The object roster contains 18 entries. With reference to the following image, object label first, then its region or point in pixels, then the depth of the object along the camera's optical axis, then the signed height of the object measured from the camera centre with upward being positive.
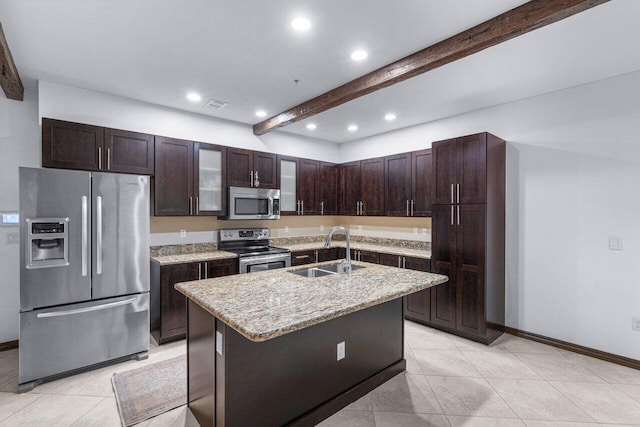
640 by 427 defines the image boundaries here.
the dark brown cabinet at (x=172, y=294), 3.44 -0.92
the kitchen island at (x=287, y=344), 1.77 -0.89
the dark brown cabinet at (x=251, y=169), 4.35 +0.63
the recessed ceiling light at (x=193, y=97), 3.52 +1.33
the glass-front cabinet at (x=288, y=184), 4.95 +0.45
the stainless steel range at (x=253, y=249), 4.05 -0.54
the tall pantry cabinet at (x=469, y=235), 3.46 -0.27
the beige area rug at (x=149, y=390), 2.30 -1.47
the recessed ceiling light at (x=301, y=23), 2.15 +1.33
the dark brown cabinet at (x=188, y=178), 3.76 +0.43
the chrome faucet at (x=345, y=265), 2.74 -0.48
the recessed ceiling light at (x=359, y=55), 2.57 +1.33
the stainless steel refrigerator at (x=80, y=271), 2.61 -0.54
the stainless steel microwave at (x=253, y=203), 4.28 +0.13
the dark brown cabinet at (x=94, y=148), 3.09 +0.68
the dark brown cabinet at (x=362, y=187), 5.01 +0.43
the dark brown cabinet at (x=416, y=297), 4.01 -1.11
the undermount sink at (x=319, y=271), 2.83 -0.54
